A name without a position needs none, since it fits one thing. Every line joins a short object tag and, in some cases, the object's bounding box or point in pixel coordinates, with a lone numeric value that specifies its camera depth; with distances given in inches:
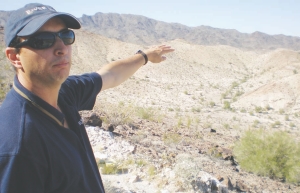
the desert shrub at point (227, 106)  886.9
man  55.2
